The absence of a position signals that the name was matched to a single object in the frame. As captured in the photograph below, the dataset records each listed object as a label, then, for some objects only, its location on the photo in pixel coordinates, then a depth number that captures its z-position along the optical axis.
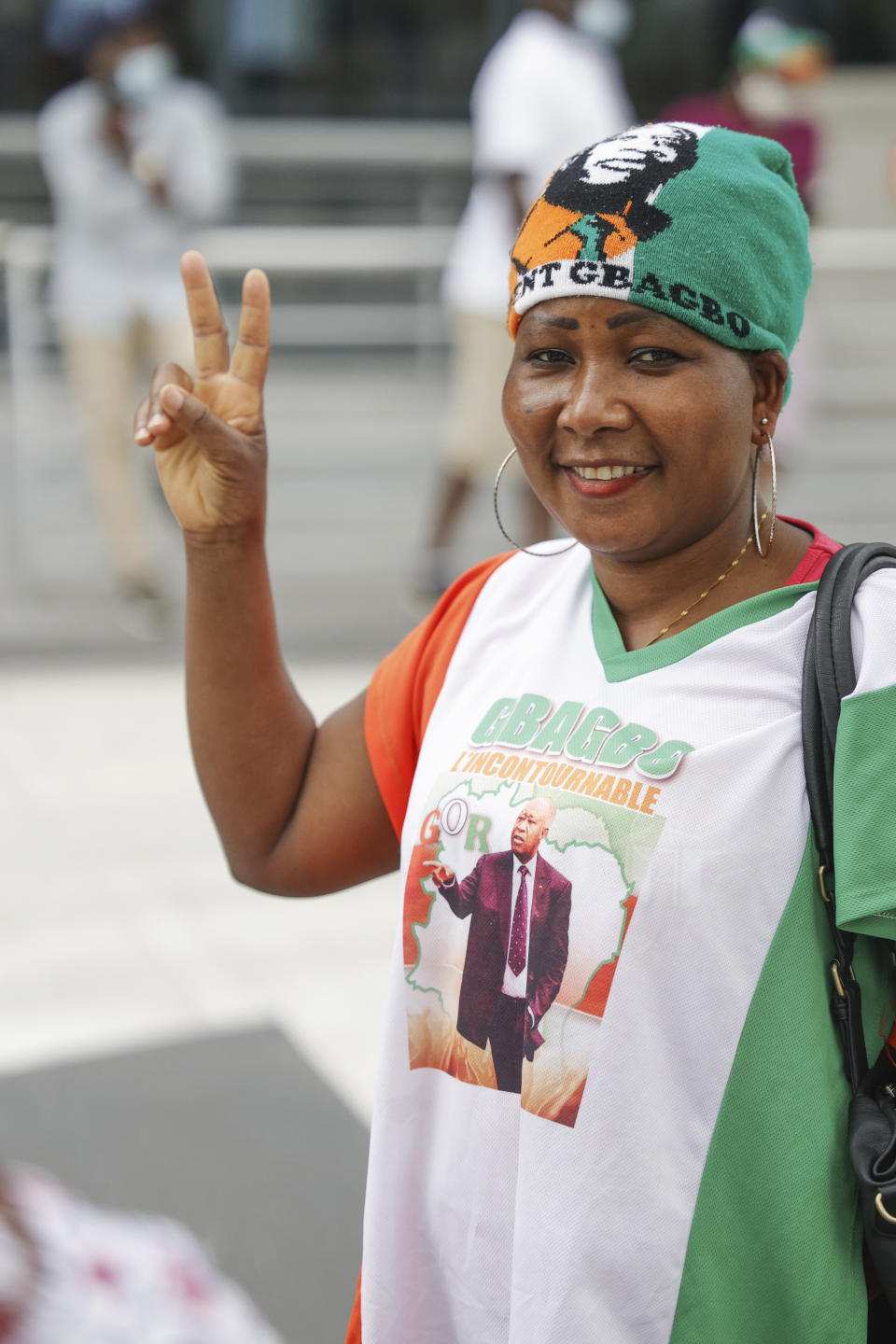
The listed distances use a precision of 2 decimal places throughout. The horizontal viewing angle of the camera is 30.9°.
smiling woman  1.38
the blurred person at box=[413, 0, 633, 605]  5.80
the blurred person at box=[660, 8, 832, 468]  6.34
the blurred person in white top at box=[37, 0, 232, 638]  6.12
